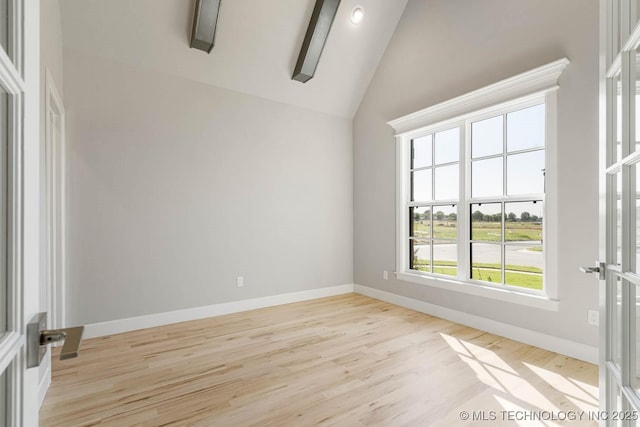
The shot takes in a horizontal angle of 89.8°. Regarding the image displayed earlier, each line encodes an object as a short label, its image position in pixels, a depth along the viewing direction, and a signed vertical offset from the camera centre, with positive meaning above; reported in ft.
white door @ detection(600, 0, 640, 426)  3.27 +0.01
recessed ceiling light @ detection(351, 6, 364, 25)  12.42 +7.75
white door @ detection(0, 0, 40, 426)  1.79 +0.03
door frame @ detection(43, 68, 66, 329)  8.20 +0.05
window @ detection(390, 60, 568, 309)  9.38 +0.73
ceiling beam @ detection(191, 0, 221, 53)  9.95 +6.07
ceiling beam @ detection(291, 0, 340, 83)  11.45 +6.56
